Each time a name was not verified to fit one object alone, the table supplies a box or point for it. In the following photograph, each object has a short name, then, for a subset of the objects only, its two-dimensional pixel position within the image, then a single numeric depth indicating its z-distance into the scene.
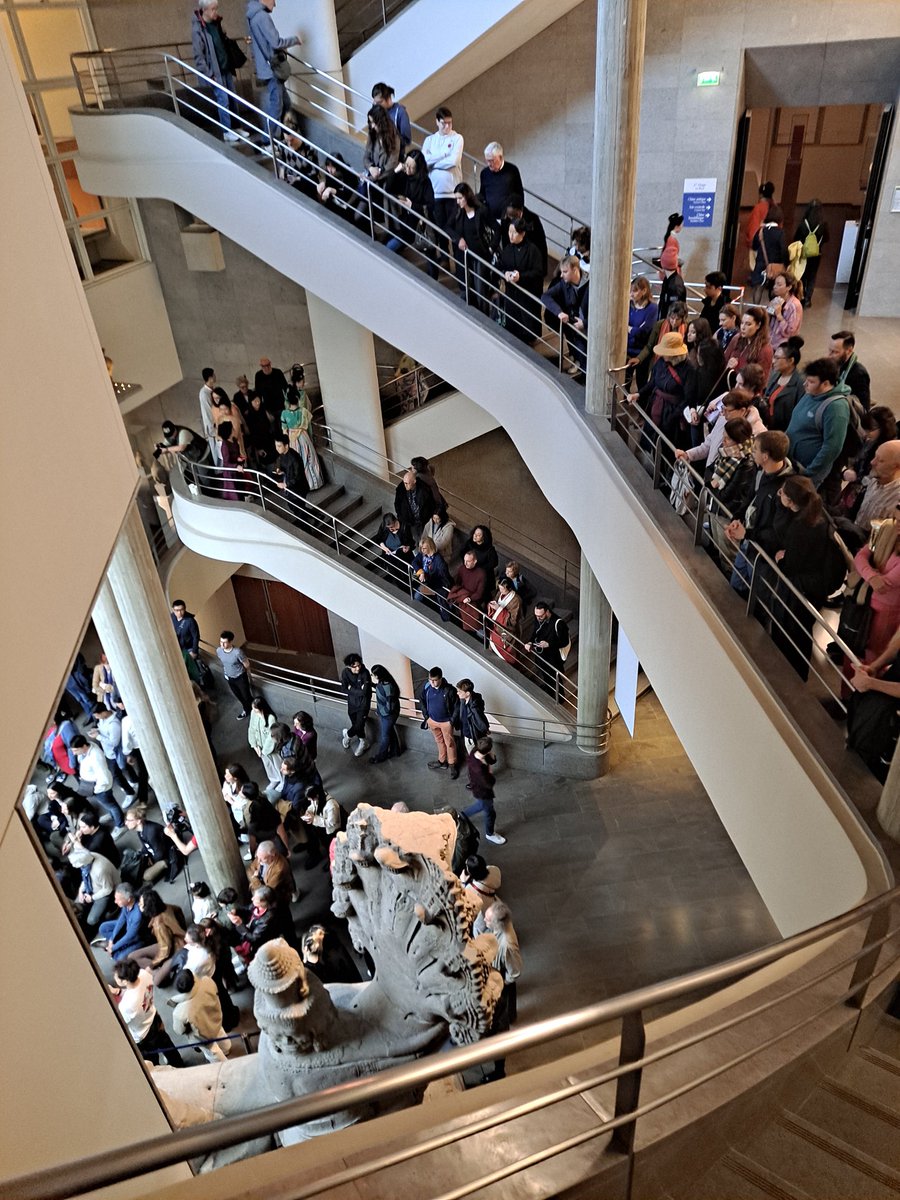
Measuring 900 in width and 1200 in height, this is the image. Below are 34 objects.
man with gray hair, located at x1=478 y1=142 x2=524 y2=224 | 7.24
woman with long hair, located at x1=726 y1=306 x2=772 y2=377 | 5.56
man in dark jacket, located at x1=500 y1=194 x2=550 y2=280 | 7.00
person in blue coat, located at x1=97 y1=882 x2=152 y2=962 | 6.28
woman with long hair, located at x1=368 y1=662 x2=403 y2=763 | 8.88
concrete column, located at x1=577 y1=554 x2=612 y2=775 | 8.48
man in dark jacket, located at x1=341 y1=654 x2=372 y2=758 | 8.73
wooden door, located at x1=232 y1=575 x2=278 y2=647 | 14.22
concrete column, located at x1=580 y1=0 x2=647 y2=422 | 5.96
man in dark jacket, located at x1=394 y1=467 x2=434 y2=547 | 8.48
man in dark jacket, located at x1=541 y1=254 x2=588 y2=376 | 7.33
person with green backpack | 9.61
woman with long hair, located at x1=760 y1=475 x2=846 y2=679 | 3.75
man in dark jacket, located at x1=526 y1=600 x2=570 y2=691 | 8.61
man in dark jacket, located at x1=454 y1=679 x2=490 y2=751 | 8.02
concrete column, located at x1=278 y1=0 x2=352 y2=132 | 9.09
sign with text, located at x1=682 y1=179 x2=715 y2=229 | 9.97
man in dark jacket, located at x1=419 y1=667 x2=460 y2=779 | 8.26
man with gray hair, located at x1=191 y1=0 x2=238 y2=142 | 8.23
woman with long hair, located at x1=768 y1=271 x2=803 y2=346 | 6.71
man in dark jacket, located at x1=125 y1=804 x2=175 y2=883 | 7.59
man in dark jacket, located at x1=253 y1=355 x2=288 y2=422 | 9.35
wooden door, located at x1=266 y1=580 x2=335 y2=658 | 13.98
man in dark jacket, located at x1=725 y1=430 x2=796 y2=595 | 3.92
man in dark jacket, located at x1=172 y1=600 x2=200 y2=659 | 9.33
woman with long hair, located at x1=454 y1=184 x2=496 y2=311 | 7.27
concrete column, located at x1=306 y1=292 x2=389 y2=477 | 10.45
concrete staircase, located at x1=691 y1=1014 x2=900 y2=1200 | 1.90
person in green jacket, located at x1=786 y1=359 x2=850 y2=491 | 4.36
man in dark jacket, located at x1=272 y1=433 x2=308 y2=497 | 9.34
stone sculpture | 3.48
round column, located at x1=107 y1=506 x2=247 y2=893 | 6.55
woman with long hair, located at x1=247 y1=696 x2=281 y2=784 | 8.20
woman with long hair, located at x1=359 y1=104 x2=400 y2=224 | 7.57
